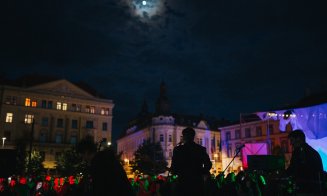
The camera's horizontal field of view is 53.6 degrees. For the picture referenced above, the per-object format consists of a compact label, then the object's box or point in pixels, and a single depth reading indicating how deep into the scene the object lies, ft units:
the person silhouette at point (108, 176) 15.19
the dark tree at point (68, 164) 157.07
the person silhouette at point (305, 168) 21.80
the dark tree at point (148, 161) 197.06
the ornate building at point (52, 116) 209.97
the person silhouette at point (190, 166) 20.13
